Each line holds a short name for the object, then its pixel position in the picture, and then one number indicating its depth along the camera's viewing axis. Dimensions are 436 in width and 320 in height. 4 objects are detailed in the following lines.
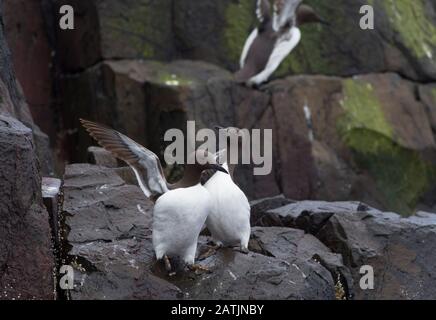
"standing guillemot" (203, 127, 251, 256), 12.27
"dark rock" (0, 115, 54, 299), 11.20
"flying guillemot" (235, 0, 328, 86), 23.69
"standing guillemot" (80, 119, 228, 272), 11.33
